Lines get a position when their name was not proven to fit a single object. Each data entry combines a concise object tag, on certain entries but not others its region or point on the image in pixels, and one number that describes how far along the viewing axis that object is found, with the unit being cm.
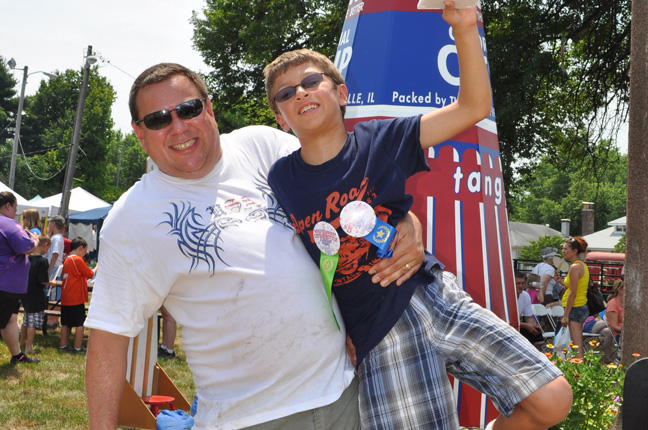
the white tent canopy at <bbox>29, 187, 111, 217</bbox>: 2253
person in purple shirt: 756
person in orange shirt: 941
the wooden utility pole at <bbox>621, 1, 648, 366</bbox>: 470
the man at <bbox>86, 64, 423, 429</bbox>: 211
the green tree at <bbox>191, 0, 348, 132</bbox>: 1595
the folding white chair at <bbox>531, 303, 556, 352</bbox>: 1048
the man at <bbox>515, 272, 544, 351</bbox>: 930
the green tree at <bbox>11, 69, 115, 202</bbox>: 4781
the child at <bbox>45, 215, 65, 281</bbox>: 1123
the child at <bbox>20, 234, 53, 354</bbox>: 938
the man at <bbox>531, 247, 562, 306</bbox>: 1304
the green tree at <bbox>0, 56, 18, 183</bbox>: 6881
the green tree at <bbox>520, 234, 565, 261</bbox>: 2969
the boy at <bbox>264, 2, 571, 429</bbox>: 212
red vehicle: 1758
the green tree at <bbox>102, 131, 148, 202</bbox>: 8176
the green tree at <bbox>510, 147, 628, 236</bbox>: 6725
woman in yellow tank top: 936
